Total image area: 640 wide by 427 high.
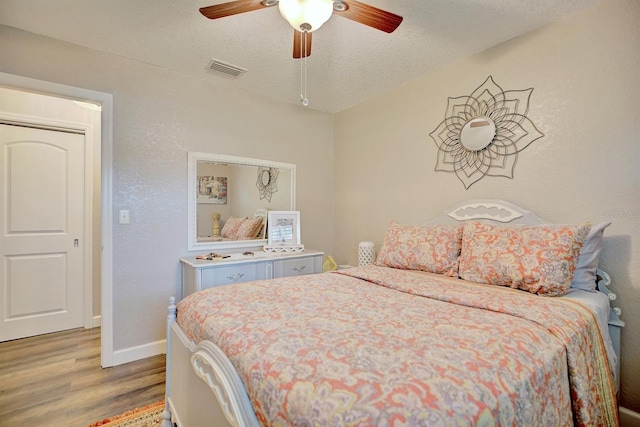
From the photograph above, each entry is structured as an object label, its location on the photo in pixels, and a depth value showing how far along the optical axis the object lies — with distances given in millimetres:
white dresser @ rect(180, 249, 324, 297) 2234
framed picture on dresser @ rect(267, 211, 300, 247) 2959
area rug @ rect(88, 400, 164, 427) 1606
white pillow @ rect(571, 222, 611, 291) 1569
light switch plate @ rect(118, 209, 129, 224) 2250
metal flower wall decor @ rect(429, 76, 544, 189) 2002
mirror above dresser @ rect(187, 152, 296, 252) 2607
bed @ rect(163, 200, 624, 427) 683
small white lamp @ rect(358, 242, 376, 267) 2873
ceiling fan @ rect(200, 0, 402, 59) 1398
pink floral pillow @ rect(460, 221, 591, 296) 1452
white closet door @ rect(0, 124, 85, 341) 2684
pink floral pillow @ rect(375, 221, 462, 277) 1955
